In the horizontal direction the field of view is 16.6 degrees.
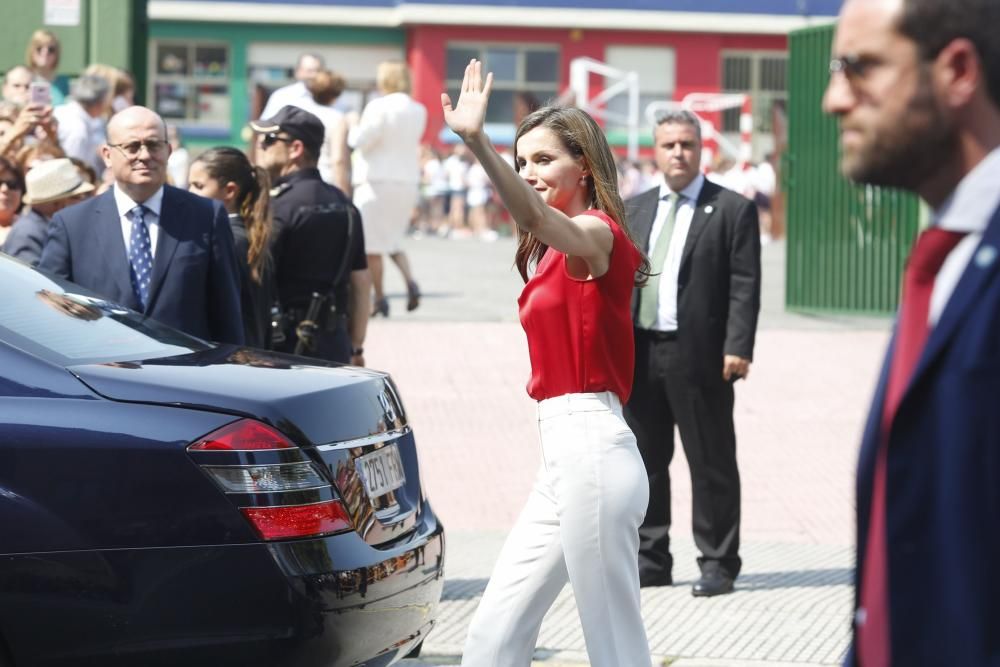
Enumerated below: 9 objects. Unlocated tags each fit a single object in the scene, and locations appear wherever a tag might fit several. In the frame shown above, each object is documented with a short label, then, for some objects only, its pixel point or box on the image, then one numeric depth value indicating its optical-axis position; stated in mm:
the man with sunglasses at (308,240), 14633
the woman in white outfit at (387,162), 25900
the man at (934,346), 4337
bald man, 11916
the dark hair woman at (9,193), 15960
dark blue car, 8196
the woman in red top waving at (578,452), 8458
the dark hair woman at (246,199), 13984
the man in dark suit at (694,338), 13892
